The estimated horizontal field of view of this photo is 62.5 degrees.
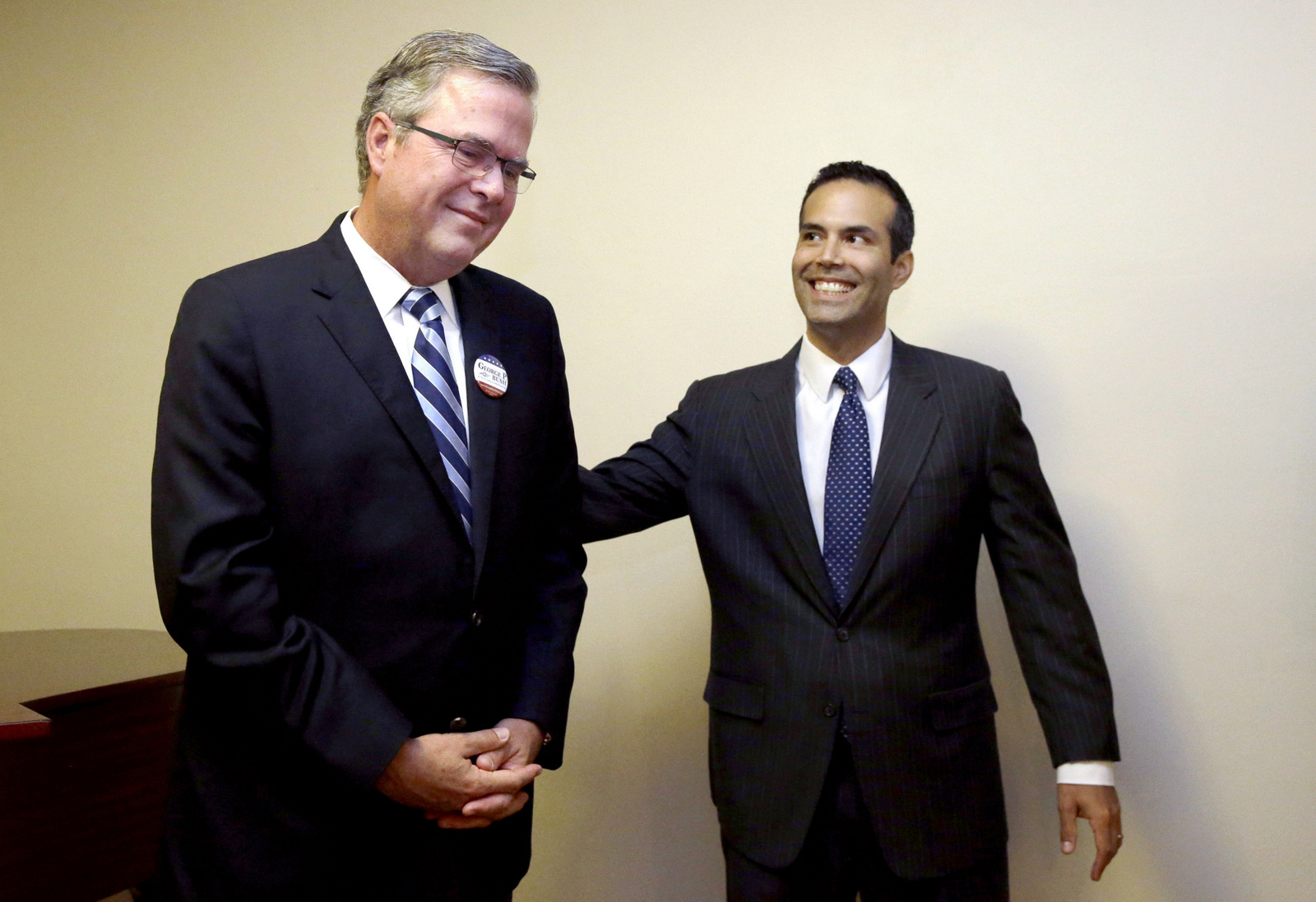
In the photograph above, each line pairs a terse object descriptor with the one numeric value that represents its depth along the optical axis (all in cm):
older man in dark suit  139
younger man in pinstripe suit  194
